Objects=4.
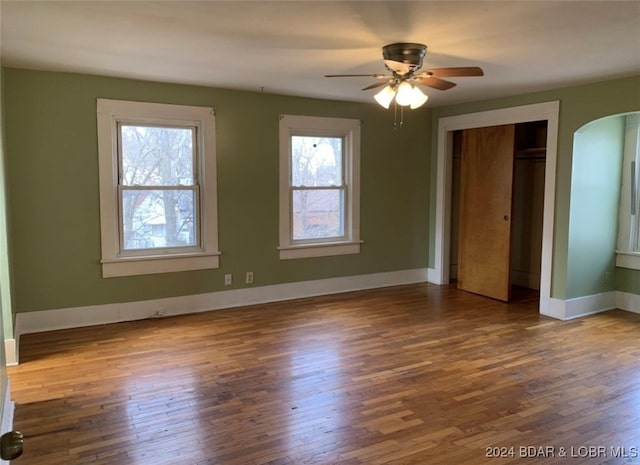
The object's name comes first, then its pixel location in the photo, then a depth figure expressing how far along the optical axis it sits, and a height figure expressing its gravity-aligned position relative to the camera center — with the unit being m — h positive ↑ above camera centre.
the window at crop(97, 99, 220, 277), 4.52 +0.08
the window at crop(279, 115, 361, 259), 5.45 +0.12
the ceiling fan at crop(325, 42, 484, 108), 3.13 +0.82
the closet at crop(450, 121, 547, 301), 5.52 -0.11
